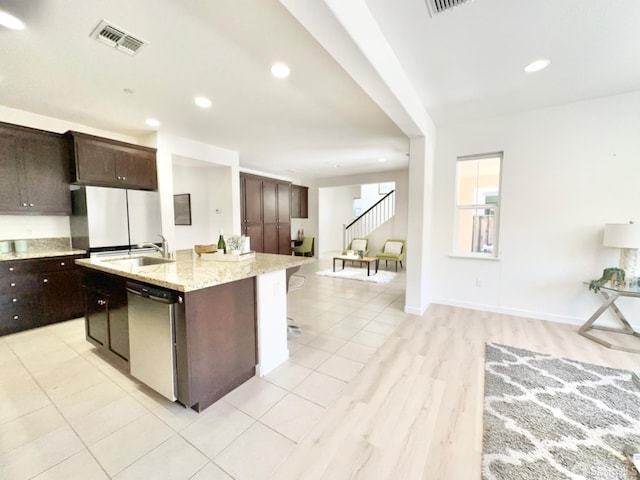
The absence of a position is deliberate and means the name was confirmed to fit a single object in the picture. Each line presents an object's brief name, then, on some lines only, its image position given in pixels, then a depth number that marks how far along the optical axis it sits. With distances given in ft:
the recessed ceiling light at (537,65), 7.41
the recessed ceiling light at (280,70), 7.41
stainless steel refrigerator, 10.98
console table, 8.56
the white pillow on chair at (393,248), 22.43
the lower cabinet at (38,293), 9.53
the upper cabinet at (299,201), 27.91
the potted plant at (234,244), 8.24
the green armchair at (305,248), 28.81
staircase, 26.18
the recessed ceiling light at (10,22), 5.66
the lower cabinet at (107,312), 6.91
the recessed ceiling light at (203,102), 9.57
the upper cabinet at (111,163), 10.91
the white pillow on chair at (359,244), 24.39
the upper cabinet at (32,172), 9.77
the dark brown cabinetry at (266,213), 19.60
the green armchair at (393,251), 21.59
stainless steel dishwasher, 5.65
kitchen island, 5.54
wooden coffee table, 19.63
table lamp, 8.50
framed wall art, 18.11
